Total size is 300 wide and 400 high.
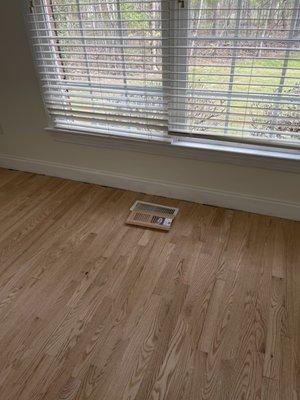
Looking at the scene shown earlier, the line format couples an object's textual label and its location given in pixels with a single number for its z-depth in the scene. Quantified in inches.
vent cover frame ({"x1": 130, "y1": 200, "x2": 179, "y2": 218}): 81.4
